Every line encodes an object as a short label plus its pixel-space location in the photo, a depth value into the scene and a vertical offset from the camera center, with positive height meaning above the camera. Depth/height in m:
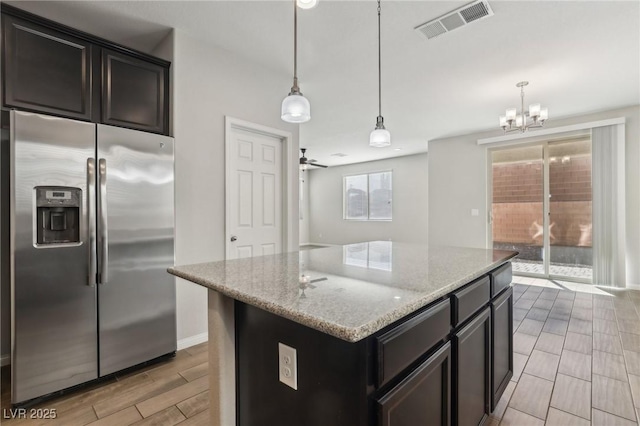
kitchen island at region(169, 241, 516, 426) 0.83 -0.44
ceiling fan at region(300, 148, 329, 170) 6.15 +1.06
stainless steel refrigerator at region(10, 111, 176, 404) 1.83 -0.25
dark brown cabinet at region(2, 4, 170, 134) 1.97 +1.00
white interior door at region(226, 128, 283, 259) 3.03 +0.19
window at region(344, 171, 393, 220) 8.90 +0.48
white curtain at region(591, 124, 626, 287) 4.52 +0.09
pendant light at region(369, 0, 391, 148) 2.25 +0.57
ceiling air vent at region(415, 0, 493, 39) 2.30 +1.54
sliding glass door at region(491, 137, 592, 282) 5.02 +0.08
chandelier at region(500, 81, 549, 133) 3.73 +1.23
